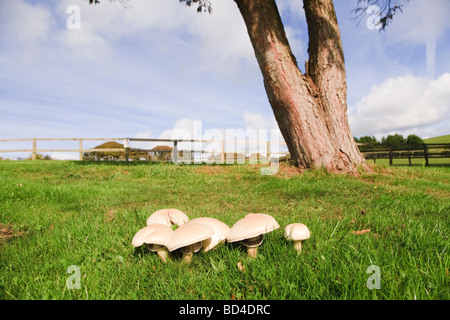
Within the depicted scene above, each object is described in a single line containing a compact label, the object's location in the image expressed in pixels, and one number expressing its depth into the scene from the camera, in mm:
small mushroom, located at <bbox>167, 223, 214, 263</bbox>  1812
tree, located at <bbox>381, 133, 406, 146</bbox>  37575
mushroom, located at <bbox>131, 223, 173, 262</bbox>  1933
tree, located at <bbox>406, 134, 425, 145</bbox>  37906
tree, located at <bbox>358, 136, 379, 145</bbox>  34031
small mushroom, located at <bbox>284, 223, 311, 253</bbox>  2111
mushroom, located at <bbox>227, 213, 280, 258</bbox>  1907
